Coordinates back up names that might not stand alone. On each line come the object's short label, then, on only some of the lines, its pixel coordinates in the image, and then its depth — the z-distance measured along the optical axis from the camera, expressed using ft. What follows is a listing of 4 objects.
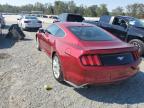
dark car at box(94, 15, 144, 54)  15.51
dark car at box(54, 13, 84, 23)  26.15
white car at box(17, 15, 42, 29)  30.82
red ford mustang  7.96
